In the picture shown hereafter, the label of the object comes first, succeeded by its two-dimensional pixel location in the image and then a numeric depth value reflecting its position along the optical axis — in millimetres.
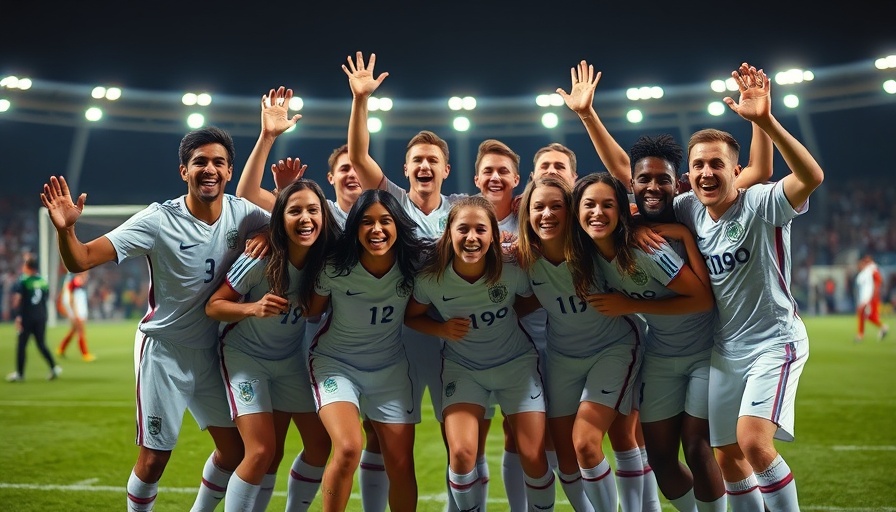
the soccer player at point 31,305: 11016
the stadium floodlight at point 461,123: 28344
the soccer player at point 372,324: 4023
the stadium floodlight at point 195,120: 27561
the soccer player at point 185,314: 4059
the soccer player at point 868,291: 17172
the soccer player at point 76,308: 13328
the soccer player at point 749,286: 3713
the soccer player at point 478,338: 3986
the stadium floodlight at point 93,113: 25547
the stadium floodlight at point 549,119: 27516
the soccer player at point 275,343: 3905
